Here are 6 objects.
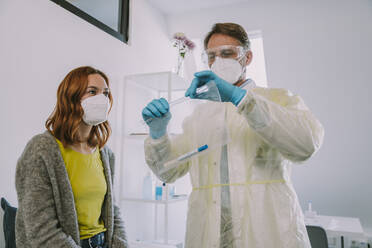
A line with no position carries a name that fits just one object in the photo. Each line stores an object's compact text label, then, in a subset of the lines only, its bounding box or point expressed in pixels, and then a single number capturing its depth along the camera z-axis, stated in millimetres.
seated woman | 1166
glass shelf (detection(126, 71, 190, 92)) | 2295
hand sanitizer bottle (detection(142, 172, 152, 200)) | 2344
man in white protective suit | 878
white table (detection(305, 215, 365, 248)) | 2037
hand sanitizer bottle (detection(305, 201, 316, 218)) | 2535
